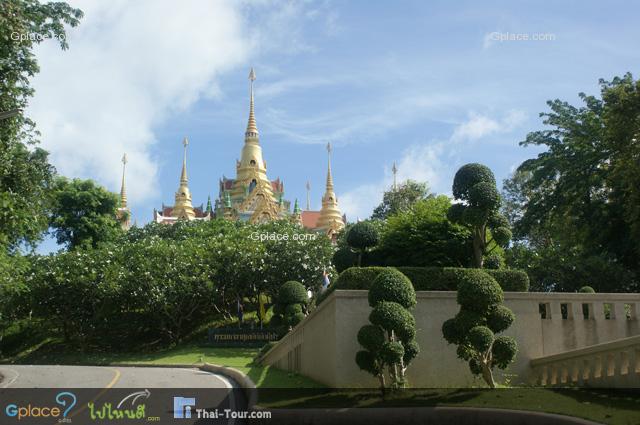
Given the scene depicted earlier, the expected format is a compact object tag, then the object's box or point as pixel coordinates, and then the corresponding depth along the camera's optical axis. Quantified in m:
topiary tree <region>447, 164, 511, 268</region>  20.11
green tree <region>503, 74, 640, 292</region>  30.48
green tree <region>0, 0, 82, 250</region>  20.33
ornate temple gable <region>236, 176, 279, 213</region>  86.81
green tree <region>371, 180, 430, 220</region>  56.38
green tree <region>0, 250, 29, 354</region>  23.97
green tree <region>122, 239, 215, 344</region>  37.94
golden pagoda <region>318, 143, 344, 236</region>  93.50
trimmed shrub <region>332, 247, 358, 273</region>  23.84
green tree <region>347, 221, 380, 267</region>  22.84
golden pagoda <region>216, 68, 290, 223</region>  84.75
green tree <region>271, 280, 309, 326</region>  31.95
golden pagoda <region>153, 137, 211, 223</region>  101.44
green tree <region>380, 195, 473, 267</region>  23.30
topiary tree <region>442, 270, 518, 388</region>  15.69
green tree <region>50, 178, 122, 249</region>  57.00
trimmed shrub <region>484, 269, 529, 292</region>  19.81
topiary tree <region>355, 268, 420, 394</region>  15.35
